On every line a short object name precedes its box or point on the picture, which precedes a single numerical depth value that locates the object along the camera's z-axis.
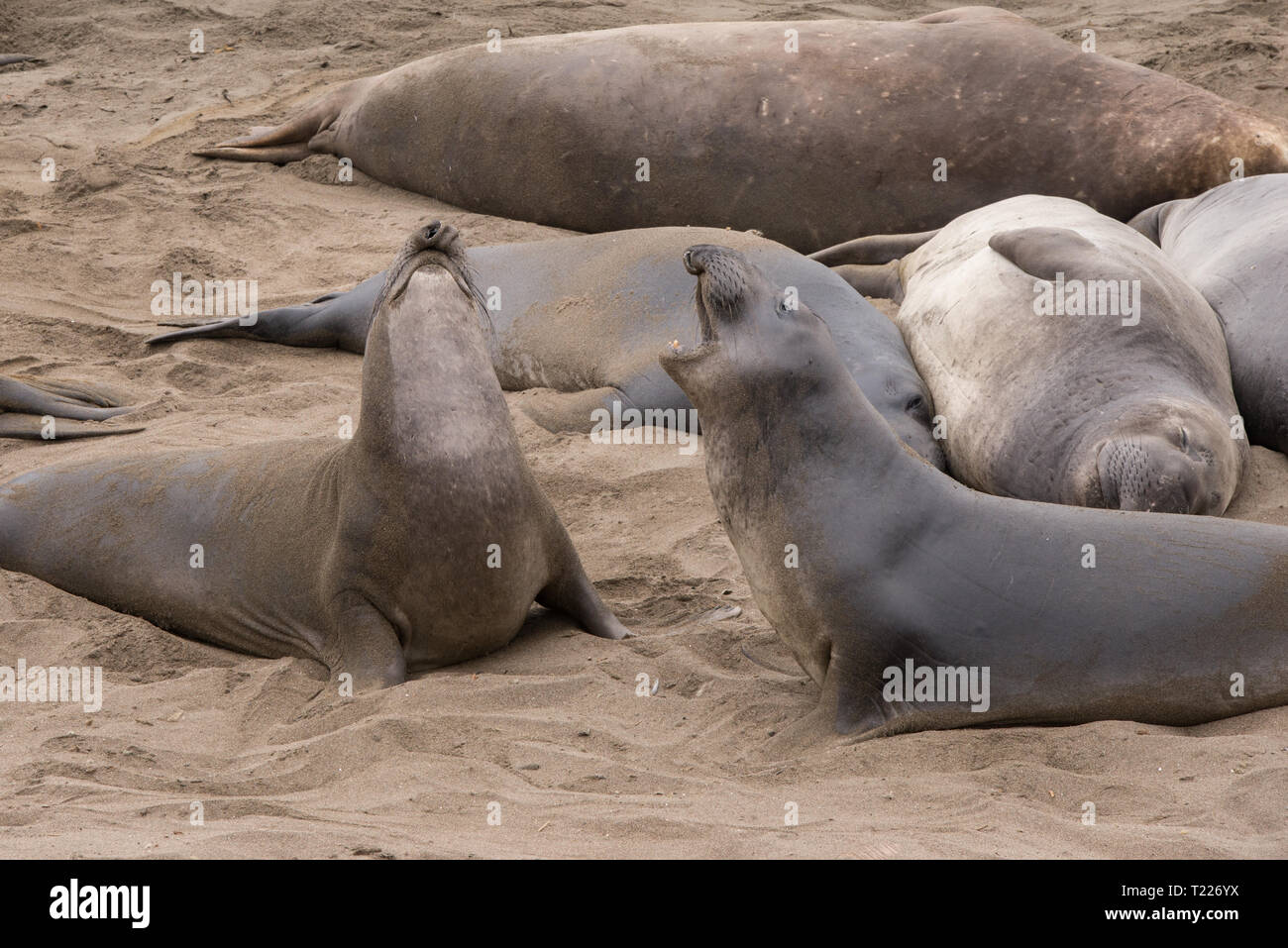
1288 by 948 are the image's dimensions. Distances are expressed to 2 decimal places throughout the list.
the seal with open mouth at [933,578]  6.89
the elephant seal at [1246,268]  10.66
